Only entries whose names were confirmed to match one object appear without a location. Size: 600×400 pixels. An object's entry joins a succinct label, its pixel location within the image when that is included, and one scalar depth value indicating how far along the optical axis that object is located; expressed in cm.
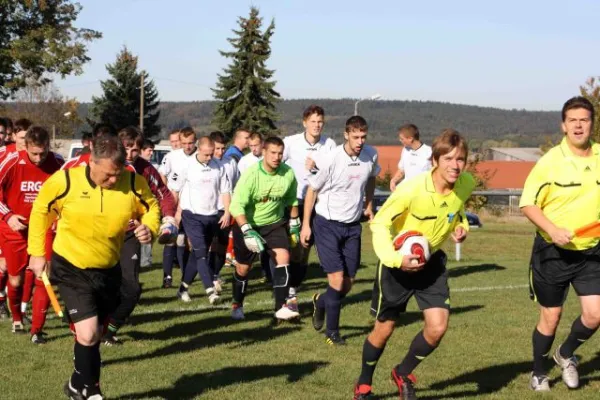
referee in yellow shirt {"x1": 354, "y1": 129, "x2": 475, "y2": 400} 644
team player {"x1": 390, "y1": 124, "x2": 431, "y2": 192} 1454
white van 2736
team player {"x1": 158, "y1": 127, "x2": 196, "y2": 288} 1355
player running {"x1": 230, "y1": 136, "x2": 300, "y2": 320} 1036
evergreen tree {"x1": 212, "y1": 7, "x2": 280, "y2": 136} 7238
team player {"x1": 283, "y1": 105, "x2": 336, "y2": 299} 1146
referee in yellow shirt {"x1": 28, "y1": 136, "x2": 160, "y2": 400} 644
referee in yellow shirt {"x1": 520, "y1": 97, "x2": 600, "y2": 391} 701
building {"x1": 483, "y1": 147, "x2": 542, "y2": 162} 14538
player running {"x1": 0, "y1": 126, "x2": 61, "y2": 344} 901
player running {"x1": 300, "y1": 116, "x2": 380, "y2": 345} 946
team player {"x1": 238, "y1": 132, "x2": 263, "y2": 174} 1407
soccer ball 625
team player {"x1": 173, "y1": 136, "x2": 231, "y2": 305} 1216
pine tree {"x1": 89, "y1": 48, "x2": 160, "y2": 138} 7506
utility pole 7200
